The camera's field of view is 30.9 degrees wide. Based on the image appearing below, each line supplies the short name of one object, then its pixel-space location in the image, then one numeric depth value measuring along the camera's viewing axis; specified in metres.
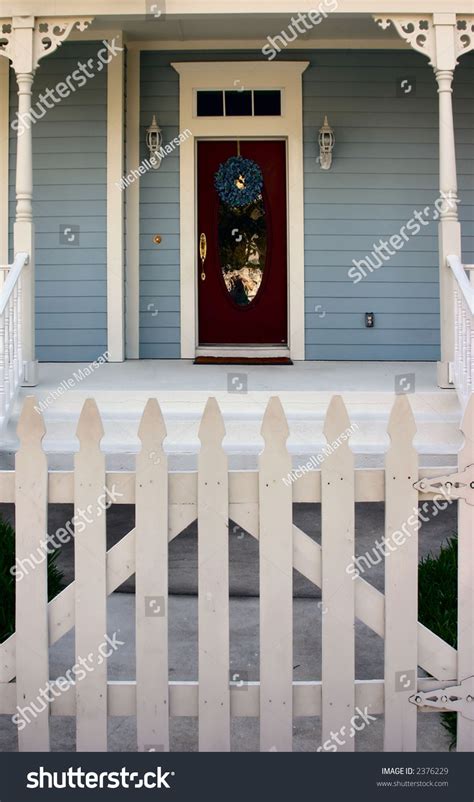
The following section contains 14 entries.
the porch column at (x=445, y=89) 6.25
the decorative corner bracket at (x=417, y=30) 6.29
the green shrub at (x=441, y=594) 3.44
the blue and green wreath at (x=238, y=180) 8.23
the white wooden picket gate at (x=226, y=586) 2.32
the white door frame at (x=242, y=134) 8.09
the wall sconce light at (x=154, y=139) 8.09
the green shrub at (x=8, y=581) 3.58
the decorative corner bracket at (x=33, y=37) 6.31
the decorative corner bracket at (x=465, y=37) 6.31
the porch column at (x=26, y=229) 6.36
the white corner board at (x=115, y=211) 7.93
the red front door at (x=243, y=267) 8.36
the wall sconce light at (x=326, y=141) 7.99
